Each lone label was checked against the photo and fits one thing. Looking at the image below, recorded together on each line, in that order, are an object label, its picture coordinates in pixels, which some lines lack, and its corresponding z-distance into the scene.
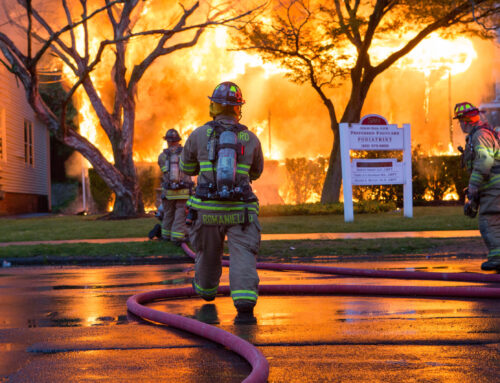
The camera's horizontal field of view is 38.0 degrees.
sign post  16.38
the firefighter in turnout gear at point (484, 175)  8.38
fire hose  4.31
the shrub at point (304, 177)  23.09
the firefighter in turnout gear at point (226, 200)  6.00
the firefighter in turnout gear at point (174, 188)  11.80
